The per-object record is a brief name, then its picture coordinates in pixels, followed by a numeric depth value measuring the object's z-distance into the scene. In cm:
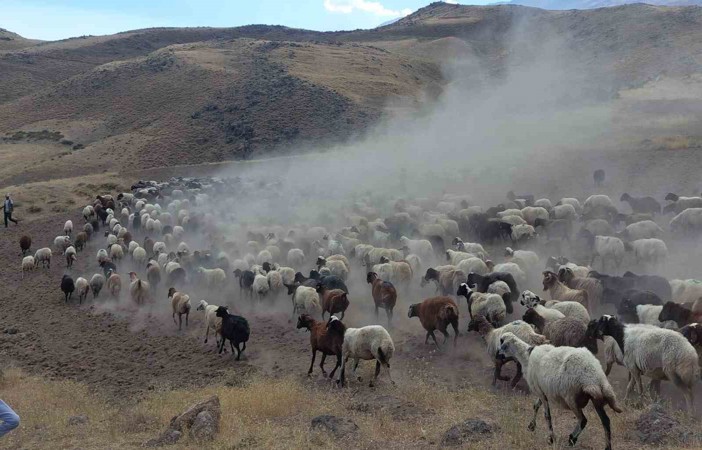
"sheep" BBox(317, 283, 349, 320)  1418
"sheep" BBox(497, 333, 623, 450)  701
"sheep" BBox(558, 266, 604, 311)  1319
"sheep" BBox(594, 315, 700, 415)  823
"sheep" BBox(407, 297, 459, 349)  1230
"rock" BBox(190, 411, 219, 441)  851
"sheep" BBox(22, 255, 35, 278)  2300
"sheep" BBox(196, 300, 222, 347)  1426
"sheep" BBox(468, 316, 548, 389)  970
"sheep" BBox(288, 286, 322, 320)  1495
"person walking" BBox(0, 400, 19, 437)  648
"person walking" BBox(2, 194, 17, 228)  3056
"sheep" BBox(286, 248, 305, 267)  1991
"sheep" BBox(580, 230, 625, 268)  1678
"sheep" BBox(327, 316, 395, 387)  1073
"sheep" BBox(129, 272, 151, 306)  1806
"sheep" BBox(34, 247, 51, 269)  2348
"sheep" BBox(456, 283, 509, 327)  1225
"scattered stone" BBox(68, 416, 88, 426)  1026
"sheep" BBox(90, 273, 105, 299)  1950
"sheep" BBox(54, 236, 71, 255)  2523
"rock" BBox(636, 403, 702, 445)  737
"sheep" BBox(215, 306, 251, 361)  1326
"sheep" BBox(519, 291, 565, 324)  1105
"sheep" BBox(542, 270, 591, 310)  1280
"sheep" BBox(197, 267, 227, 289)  1811
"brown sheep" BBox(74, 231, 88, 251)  2589
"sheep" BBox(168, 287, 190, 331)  1569
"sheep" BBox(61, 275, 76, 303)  1941
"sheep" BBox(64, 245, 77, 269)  2311
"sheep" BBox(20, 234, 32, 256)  2520
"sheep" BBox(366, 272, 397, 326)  1417
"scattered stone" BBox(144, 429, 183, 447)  854
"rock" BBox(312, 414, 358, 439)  850
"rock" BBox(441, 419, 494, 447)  791
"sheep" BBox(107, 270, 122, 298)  1905
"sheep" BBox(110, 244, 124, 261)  2328
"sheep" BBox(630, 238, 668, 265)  1616
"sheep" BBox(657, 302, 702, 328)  1015
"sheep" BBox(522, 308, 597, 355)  1005
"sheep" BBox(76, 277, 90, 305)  1934
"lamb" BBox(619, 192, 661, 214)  2200
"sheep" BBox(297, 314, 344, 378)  1148
